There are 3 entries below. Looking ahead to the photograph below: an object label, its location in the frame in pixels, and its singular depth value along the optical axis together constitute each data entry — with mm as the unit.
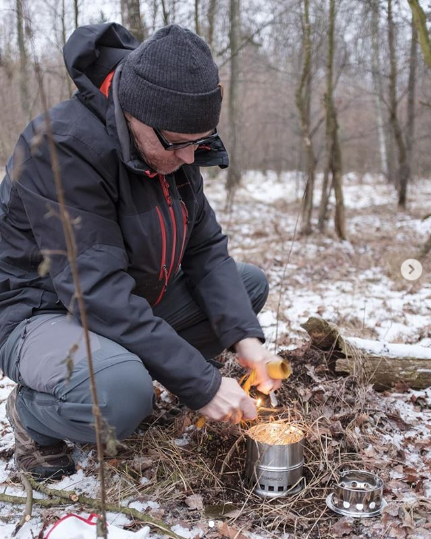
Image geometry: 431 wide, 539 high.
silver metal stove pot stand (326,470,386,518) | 2103
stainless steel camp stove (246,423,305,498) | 2221
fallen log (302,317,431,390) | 2996
